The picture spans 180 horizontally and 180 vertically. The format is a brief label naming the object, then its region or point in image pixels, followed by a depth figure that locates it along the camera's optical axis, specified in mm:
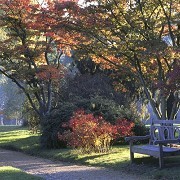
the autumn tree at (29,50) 17359
